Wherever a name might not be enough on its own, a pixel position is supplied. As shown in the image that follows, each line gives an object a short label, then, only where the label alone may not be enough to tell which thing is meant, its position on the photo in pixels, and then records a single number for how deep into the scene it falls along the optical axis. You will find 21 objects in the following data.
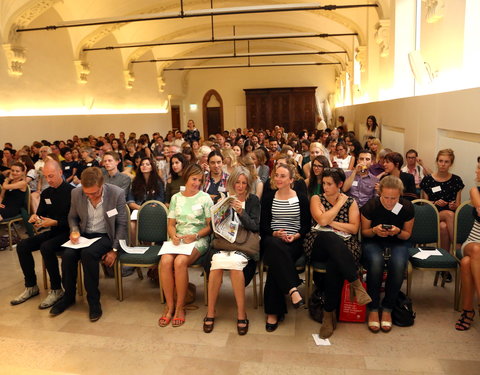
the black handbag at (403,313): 3.57
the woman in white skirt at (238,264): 3.58
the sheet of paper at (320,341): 3.34
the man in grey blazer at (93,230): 3.93
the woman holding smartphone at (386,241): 3.57
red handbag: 3.62
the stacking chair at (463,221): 3.96
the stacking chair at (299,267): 3.75
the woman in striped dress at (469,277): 3.43
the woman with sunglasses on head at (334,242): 3.39
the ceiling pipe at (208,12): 8.76
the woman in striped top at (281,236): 3.52
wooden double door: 22.86
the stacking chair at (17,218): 5.92
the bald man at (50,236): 4.21
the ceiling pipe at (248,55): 14.37
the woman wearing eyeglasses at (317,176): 4.79
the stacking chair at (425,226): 4.02
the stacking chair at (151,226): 4.27
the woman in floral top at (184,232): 3.78
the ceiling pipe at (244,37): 11.62
